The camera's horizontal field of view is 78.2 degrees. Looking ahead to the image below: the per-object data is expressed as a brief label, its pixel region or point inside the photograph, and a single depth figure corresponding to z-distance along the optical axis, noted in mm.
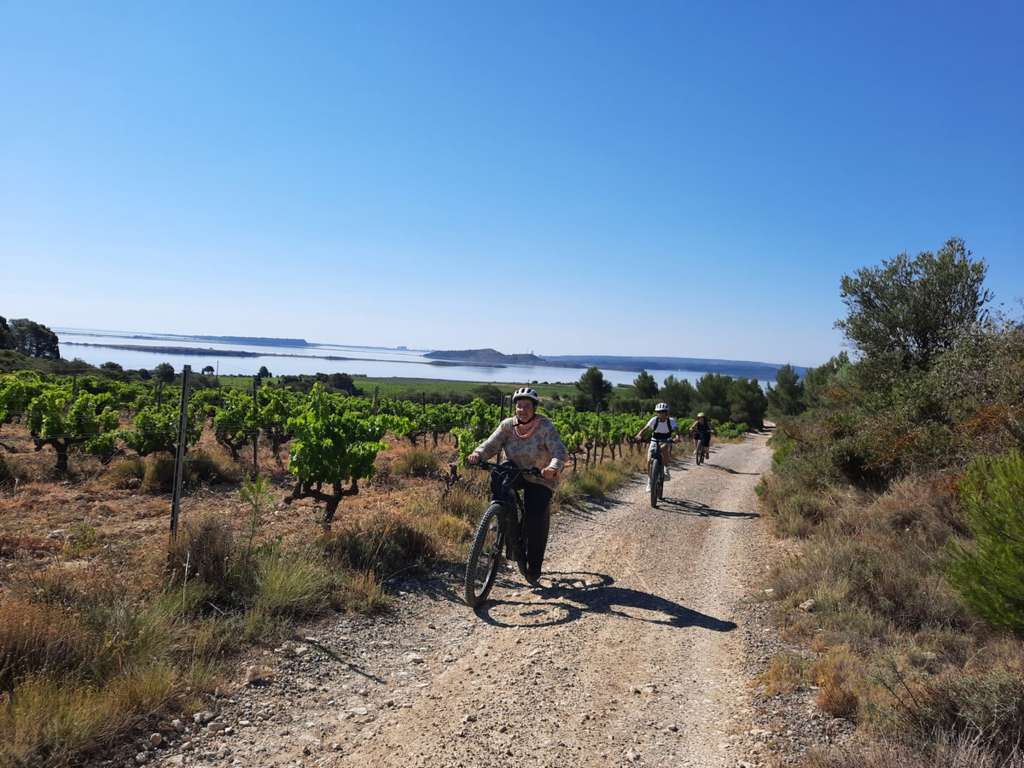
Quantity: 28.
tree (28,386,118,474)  12703
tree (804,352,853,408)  43156
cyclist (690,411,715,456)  22534
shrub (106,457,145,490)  12031
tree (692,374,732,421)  79369
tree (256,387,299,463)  16828
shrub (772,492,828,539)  9895
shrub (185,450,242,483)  12962
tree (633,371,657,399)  87062
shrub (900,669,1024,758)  3215
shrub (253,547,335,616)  5266
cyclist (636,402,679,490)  12453
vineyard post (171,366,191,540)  6000
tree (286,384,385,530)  8219
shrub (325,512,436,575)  6691
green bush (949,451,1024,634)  4188
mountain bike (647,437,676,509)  12453
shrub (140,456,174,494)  11758
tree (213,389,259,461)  16109
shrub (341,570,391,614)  5715
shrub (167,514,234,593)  5414
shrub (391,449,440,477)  15512
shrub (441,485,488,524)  9445
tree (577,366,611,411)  86606
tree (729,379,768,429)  77812
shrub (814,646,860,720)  4008
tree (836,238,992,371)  18656
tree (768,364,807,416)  71375
